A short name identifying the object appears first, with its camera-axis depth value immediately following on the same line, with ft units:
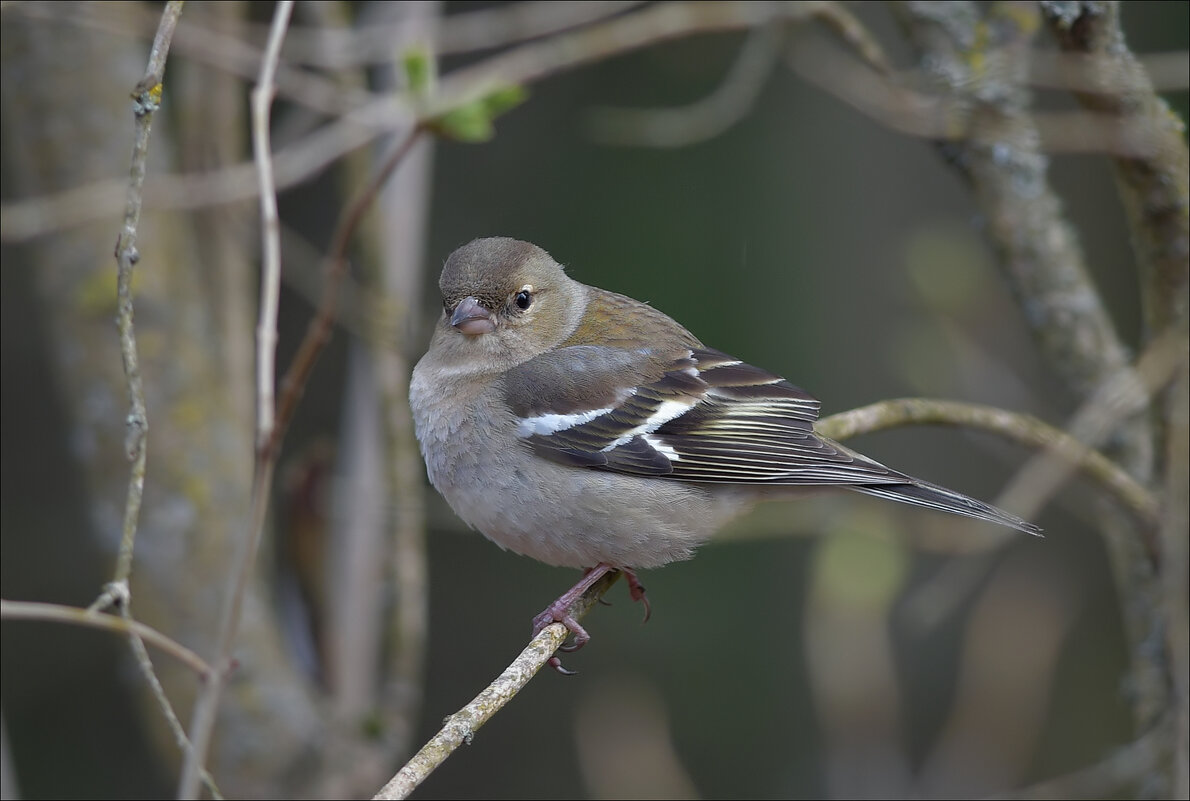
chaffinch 23.84
